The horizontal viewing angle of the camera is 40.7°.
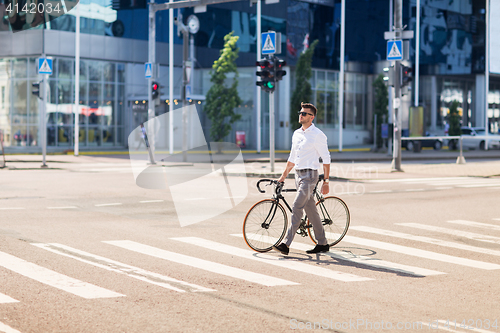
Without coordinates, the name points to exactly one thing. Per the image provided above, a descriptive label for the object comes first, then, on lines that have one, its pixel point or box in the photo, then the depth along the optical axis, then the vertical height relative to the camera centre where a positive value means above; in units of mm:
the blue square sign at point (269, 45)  25641 +3607
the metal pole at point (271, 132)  24344 +274
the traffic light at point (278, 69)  24289 +2549
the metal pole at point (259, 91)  42809 +3209
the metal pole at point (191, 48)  47319 +6423
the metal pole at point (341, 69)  44656 +4720
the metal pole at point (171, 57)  41719 +5109
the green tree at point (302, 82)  44656 +3850
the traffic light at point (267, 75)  24141 +2307
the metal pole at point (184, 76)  30791 +3022
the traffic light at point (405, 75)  25742 +2493
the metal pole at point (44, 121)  28719 +726
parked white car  51500 -33
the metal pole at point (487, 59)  50666 +6406
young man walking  8984 -326
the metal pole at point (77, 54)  40875 +5103
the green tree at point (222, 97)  42375 +2684
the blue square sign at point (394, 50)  25562 +3420
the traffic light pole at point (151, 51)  29938 +3967
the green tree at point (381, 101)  45938 +2667
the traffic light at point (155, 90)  30078 +2192
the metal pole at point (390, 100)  43450 +2923
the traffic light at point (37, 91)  29356 +2071
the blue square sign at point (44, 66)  29297 +3149
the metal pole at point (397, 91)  25827 +1904
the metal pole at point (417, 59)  52375 +6414
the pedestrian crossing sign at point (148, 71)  30852 +3125
